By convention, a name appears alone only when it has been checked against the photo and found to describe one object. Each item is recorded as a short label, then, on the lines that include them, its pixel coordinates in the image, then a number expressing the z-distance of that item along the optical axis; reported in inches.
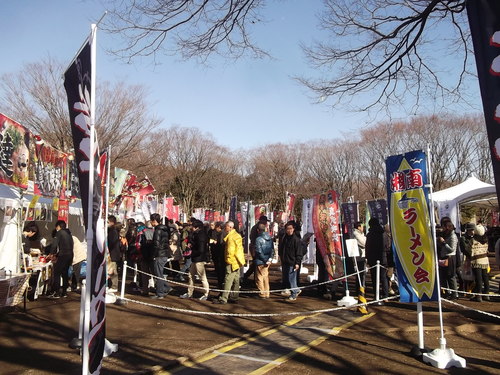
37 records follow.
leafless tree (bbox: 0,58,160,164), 780.6
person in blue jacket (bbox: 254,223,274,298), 381.1
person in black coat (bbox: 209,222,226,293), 403.5
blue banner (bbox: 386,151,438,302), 214.8
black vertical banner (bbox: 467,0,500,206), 93.3
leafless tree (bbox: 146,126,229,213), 1528.1
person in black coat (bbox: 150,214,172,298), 367.9
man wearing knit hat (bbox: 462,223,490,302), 368.2
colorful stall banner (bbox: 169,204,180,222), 911.0
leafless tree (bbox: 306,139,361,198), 1343.5
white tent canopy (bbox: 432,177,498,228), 557.9
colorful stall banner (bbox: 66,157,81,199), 457.7
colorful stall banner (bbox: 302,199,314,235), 570.3
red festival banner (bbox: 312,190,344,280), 369.7
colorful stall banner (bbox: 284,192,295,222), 828.0
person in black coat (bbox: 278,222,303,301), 373.4
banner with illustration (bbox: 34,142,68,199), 386.3
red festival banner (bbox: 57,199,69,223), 438.0
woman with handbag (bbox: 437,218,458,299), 356.2
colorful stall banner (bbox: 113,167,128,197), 553.4
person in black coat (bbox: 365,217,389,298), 352.0
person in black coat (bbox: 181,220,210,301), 372.5
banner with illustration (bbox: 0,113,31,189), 314.0
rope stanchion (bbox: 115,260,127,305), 340.4
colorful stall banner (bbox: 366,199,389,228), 626.2
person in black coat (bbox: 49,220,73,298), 362.3
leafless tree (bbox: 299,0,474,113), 240.1
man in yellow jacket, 351.9
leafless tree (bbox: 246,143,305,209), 1567.4
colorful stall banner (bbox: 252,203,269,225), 853.7
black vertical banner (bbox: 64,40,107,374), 135.0
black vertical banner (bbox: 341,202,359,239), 503.2
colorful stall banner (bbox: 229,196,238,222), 636.3
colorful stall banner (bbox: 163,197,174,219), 873.7
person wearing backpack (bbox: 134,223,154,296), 384.2
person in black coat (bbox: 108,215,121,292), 392.2
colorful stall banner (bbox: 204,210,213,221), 1162.0
